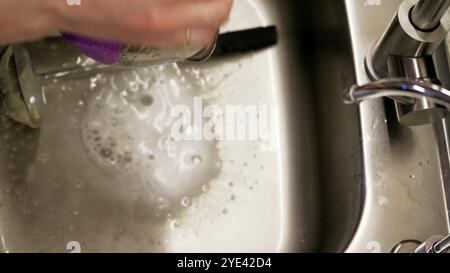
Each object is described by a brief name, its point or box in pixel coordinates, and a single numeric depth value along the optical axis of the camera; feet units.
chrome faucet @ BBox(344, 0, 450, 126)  2.75
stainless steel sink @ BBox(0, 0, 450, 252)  3.00
